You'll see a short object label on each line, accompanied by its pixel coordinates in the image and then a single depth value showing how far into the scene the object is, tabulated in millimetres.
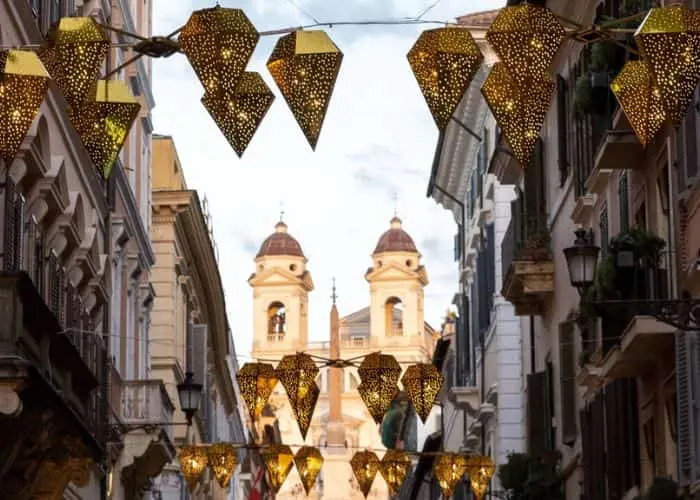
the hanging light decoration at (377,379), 31031
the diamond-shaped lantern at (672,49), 14641
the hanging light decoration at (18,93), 15258
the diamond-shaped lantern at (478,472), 36062
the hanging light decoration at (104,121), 15922
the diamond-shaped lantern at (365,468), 37812
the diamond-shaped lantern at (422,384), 32500
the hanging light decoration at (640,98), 15969
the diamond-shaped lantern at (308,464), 35875
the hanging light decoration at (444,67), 15336
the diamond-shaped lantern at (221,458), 34344
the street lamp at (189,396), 32969
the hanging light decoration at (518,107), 15484
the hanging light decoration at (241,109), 15484
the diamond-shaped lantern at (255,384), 33125
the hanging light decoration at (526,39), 15062
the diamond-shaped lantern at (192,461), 34625
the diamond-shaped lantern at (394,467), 36219
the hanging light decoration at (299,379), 31406
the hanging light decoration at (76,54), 15352
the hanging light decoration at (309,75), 15383
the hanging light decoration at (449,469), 36375
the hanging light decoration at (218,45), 15125
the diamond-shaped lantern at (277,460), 35094
